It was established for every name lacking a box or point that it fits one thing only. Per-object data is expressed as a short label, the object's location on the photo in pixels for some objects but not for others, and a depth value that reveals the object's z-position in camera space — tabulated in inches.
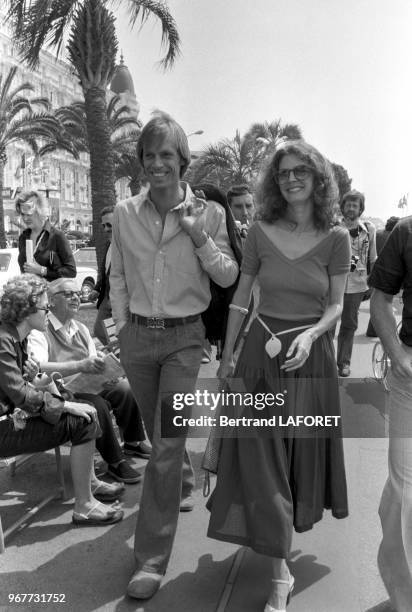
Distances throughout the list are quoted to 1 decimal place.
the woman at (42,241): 216.4
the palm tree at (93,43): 468.4
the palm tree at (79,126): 1166.3
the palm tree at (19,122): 1147.3
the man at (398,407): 93.1
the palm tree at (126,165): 1220.5
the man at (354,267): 261.3
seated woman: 126.1
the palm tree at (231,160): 1348.4
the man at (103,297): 233.9
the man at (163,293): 108.0
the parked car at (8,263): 502.0
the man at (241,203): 235.0
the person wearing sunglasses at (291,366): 101.2
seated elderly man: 152.9
